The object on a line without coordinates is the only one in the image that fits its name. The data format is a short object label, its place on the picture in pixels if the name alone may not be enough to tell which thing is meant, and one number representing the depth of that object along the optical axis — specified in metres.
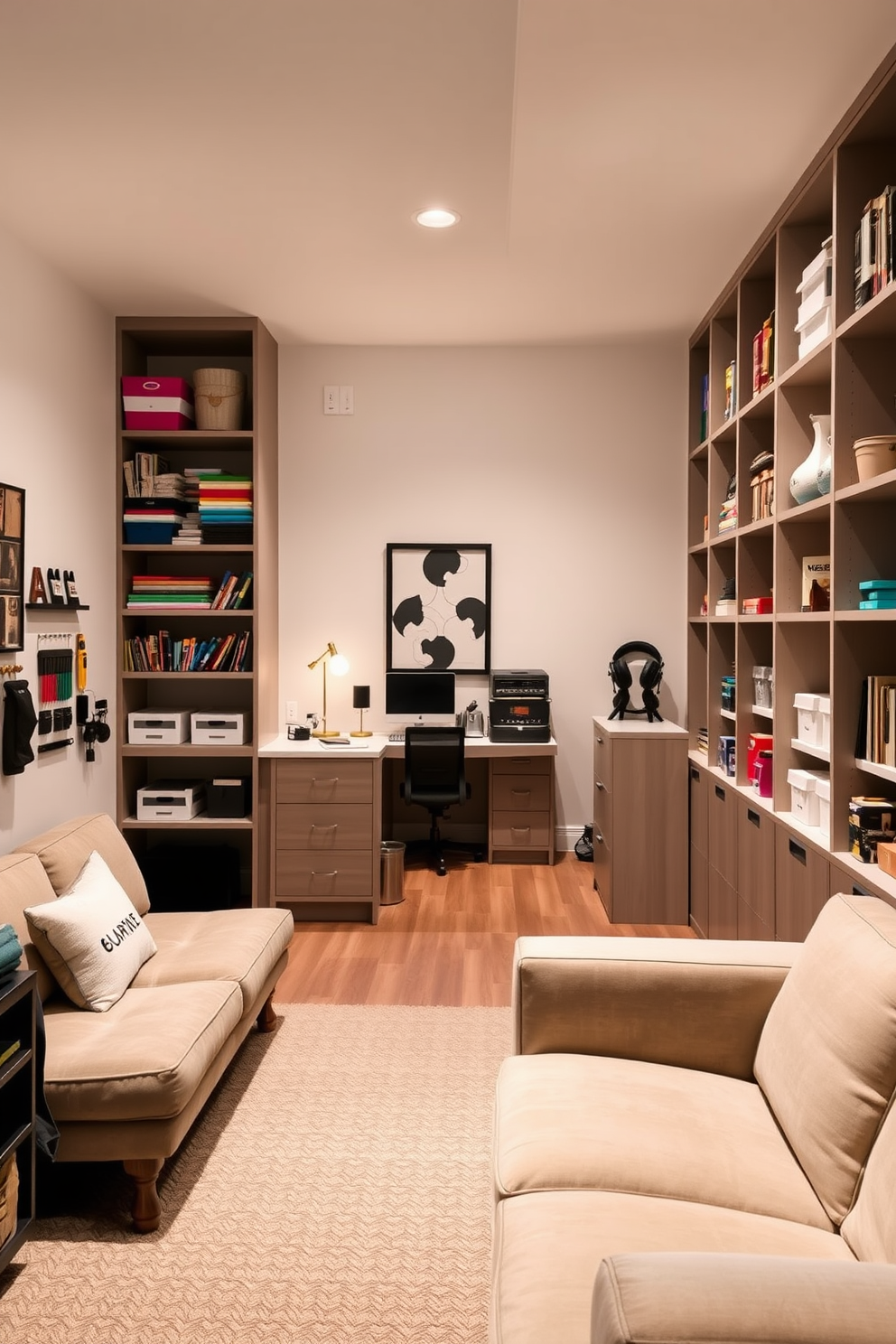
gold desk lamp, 5.03
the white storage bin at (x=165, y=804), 4.54
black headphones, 4.95
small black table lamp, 5.02
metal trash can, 4.61
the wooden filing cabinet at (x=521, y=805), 5.09
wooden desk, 4.39
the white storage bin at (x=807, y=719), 2.91
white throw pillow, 2.47
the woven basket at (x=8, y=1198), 1.96
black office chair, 4.81
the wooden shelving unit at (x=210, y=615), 4.53
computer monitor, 5.13
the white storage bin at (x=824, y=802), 2.75
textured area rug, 1.86
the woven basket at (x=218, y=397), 4.60
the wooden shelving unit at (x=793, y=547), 2.57
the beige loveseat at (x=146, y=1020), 2.12
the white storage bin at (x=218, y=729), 4.55
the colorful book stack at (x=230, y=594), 4.65
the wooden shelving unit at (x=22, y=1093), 2.00
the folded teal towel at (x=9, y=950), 2.04
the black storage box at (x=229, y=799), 4.57
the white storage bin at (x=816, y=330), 2.73
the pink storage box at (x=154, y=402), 4.51
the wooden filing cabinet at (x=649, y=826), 4.38
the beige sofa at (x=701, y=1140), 1.02
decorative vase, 2.80
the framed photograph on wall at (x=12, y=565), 3.28
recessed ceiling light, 3.34
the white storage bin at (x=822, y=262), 2.74
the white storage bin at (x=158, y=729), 4.55
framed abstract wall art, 5.27
